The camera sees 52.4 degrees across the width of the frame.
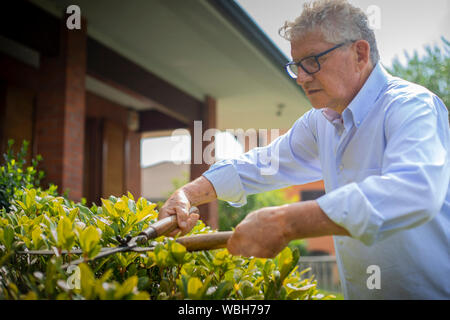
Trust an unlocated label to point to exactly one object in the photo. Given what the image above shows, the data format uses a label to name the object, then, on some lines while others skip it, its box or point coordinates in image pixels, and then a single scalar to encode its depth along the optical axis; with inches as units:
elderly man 47.0
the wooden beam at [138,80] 259.4
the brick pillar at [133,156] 398.0
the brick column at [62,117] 214.4
